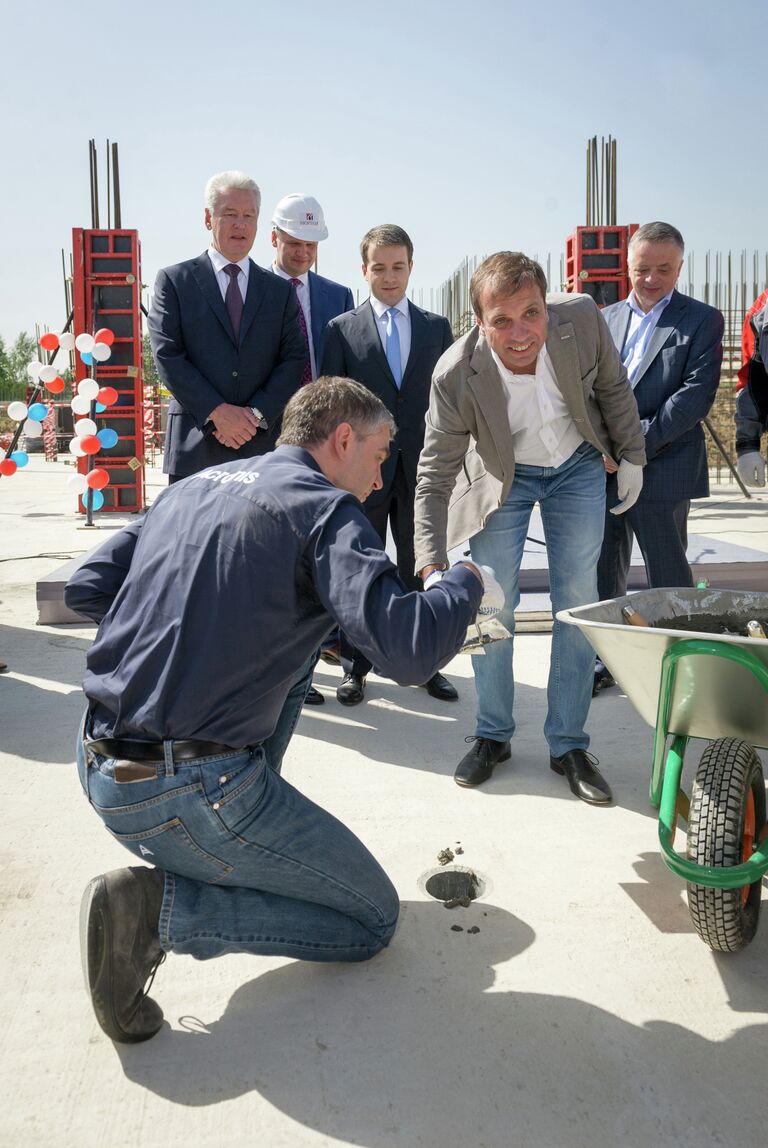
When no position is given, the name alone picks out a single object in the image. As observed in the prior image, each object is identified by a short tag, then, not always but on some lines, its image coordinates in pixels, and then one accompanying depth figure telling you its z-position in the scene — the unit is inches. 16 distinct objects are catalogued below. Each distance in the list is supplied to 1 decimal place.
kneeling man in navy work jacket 60.2
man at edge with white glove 129.0
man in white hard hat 142.9
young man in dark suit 136.9
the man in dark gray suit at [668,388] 126.7
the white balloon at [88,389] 305.9
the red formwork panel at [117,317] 370.6
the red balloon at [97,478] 309.3
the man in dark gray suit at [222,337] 131.3
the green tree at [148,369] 1266.1
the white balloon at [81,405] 311.5
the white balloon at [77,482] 315.3
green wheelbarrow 69.1
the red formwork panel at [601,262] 377.4
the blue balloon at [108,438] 319.6
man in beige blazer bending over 101.7
